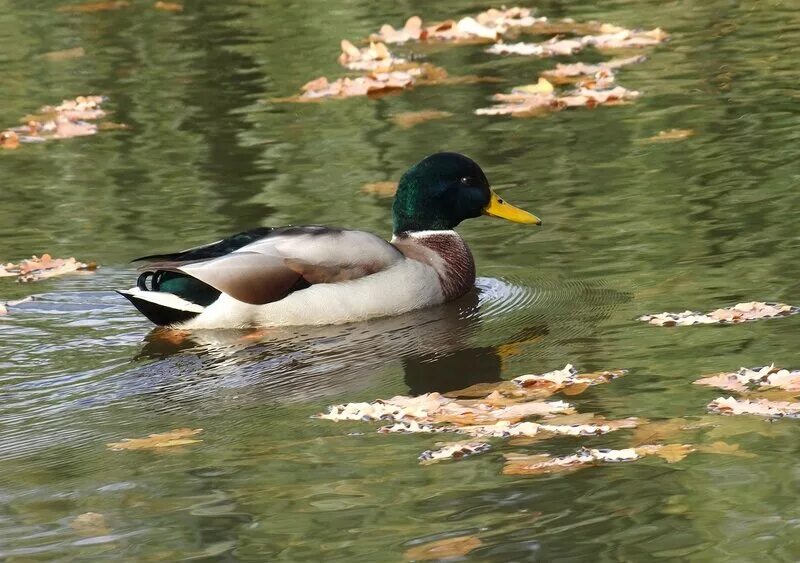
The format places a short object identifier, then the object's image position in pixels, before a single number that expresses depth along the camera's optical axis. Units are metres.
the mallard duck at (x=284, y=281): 15.87
